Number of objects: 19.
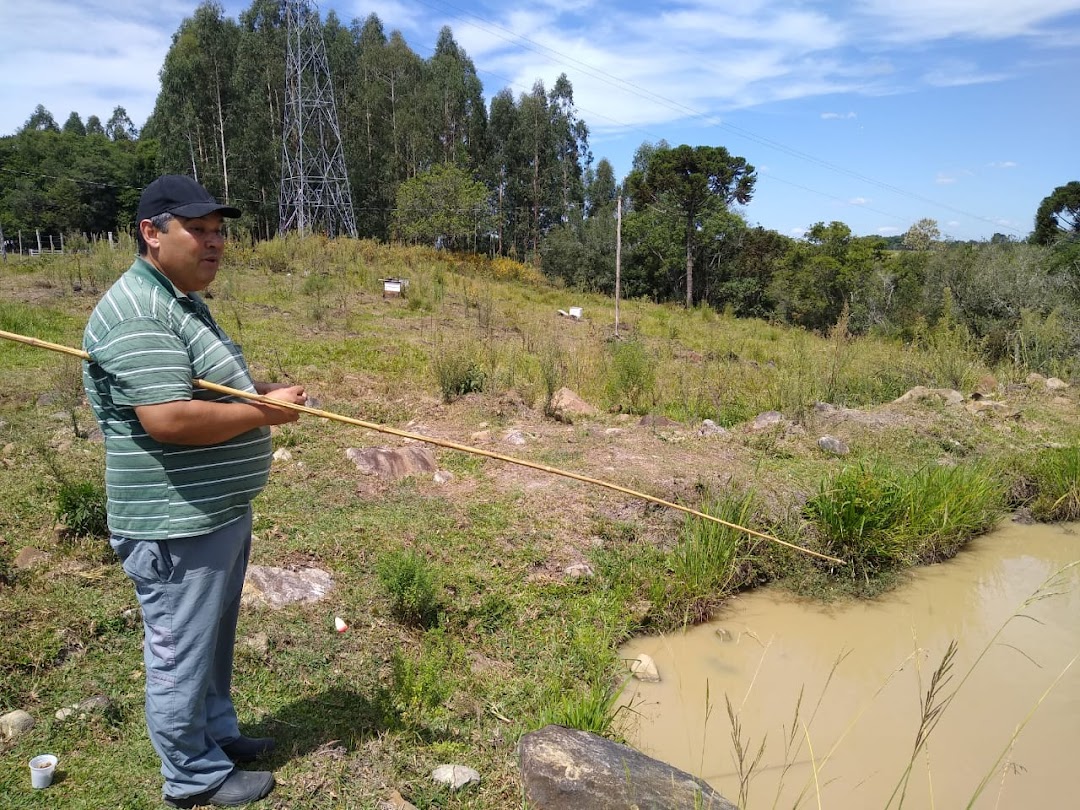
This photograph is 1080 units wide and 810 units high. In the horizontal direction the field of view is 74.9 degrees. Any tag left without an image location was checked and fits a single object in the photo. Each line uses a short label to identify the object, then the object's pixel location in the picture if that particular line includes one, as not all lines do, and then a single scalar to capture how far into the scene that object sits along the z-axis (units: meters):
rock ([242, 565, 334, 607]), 3.15
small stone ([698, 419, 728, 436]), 6.18
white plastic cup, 2.06
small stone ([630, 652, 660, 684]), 3.34
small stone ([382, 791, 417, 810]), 2.16
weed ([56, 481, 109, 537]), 3.39
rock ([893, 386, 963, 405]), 7.77
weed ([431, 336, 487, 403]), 6.60
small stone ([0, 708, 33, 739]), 2.29
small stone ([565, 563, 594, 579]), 3.85
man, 1.63
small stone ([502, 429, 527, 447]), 5.56
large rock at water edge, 2.14
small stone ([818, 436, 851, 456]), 6.00
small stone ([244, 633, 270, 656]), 2.79
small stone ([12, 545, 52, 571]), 3.17
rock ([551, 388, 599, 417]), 6.58
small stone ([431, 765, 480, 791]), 2.32
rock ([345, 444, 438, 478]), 4.75
